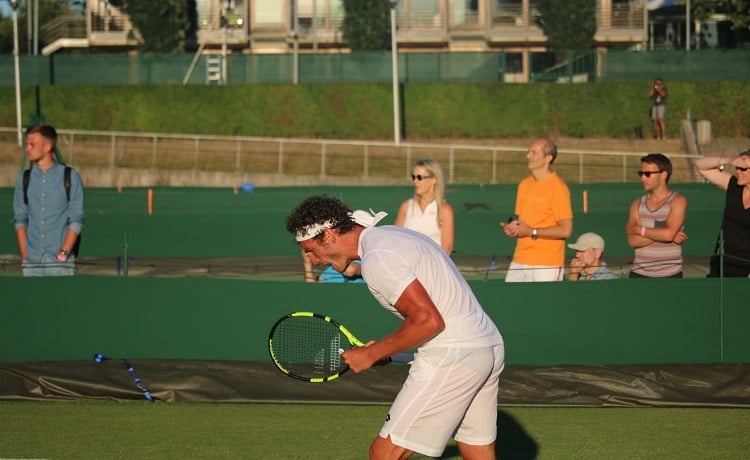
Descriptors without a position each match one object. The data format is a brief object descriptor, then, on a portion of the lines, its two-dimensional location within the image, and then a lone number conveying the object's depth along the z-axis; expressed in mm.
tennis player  10289
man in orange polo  18500
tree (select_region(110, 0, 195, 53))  87562
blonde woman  18937
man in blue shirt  19109
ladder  77687
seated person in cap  19484
